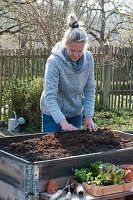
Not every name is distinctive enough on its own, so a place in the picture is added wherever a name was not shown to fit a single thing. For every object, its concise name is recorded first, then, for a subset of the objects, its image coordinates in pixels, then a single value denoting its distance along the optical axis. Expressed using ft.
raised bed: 7.18
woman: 9.90
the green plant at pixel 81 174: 7.62
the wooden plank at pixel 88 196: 7.22
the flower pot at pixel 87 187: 7.32
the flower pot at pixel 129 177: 8.00
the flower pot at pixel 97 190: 7.23
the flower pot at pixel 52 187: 7.38
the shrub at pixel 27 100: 24.20
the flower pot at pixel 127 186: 7.63
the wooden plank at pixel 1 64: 26.80
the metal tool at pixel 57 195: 6.98
